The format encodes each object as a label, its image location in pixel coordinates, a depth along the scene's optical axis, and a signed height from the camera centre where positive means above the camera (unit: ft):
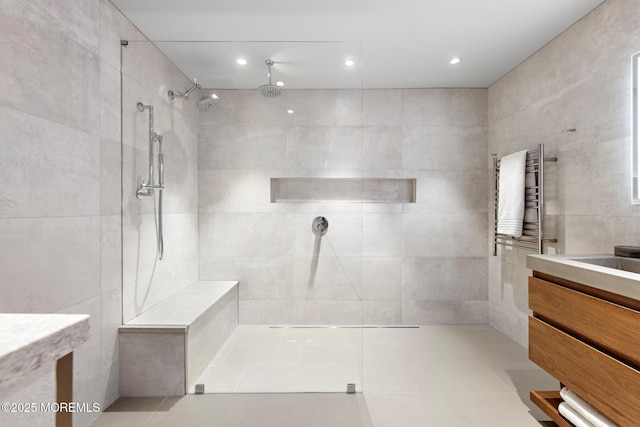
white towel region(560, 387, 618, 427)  4.74 -2.81
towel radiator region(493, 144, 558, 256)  8.14 +0.30
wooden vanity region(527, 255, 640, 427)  4.22 -1.80
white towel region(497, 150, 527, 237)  8.81 +0.58
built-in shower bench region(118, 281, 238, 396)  6.81 -2.74
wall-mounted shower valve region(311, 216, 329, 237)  7.27 -0.20
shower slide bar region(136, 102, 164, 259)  7.41 +0.74
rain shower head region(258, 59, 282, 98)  7.13 +2.62
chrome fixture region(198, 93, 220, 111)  7.27 +2.39
